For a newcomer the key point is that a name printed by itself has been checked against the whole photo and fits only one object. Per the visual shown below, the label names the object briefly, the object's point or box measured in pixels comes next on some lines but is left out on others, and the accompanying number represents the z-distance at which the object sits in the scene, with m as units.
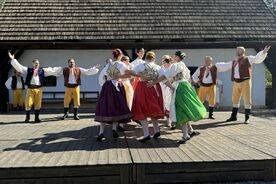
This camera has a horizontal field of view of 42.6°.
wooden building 13.20
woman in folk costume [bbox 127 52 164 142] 6.08
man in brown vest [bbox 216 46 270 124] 8.28
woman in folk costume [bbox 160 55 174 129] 7.48
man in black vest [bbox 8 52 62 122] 8.97
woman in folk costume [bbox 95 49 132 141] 6.08
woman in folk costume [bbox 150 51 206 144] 5.94
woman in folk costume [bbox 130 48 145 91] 7.96
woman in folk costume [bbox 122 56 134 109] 7.64
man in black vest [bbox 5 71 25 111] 12.60
